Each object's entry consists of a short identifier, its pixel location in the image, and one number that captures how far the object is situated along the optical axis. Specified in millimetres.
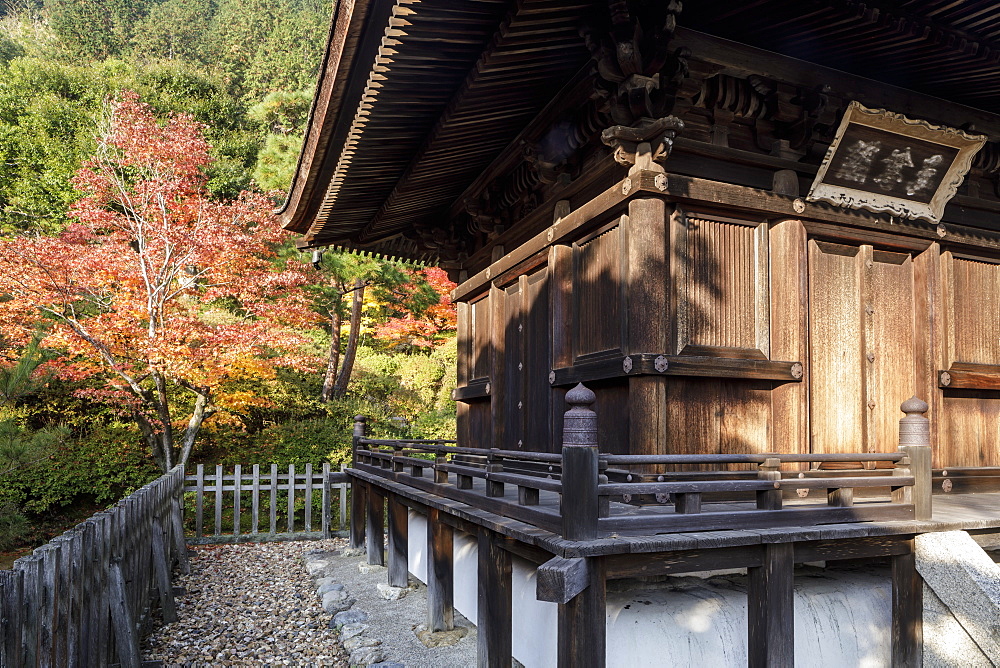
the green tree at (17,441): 8695
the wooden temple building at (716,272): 4098
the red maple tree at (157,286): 11547
